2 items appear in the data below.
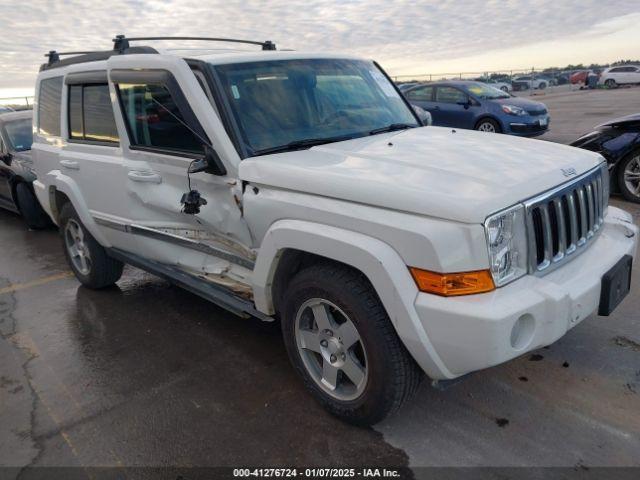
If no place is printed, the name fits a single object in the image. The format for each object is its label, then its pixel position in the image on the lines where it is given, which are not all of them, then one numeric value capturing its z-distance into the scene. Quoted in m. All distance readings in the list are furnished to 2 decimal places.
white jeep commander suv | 2.41
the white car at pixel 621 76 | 36.59
